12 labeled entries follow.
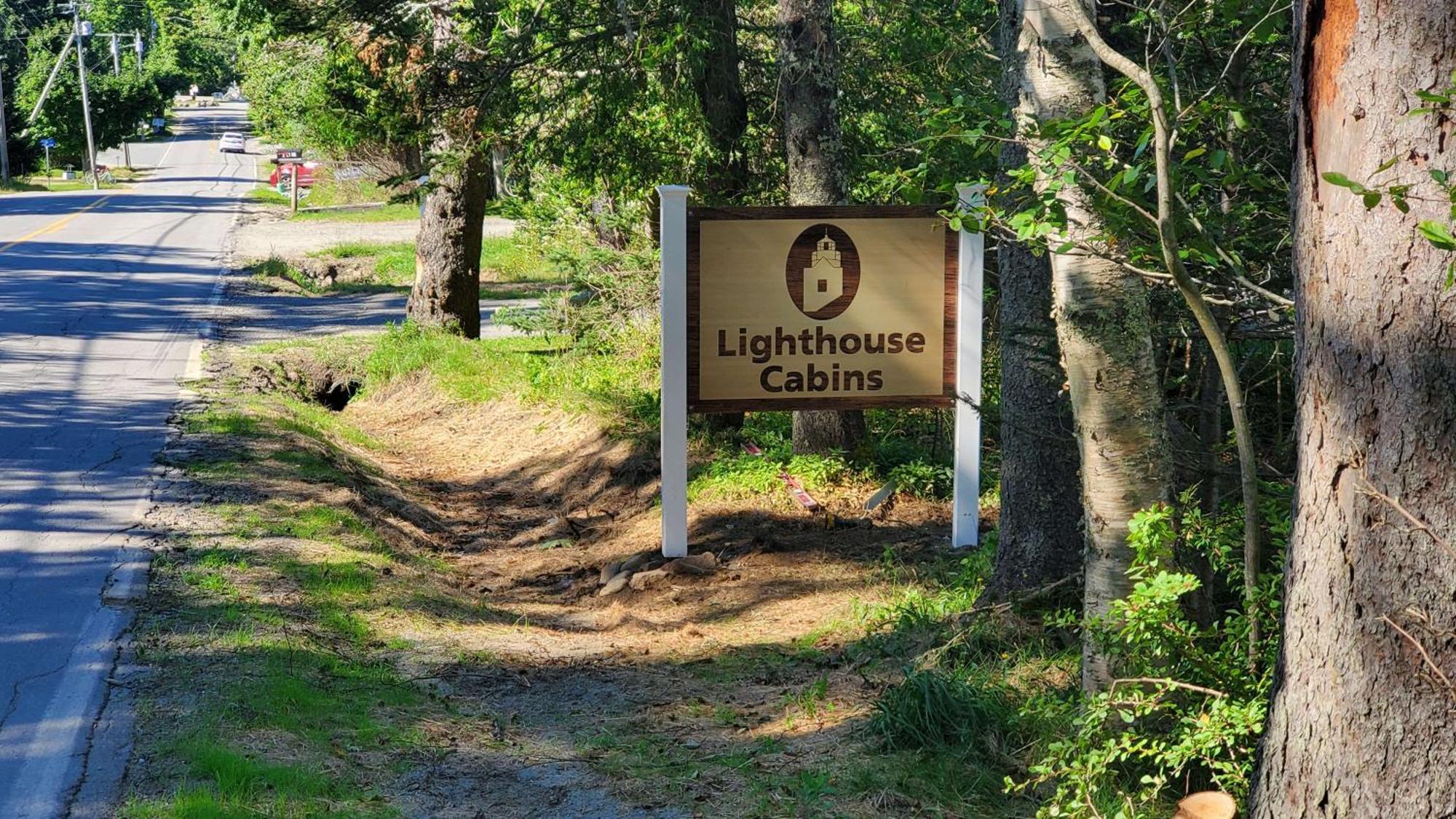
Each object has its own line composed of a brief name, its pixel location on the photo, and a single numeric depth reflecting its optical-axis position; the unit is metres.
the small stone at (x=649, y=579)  8.39
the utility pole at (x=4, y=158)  53.28
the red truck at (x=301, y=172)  45.22
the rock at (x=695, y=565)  8.48
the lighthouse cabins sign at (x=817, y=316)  8.25
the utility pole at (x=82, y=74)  53.06
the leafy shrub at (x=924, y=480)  9.79
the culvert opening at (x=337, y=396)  14.91
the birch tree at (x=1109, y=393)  4.57
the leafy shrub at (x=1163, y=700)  4.10
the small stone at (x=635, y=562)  8.77
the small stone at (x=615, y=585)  8.41
